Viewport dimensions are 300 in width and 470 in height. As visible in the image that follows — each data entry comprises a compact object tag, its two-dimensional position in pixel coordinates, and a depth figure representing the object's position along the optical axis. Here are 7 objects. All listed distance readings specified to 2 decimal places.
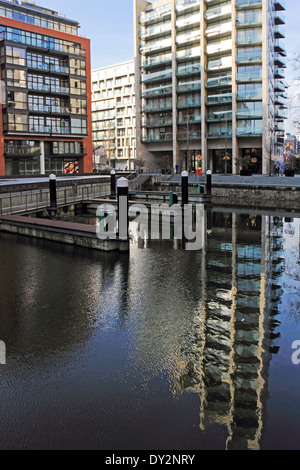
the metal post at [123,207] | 16.28
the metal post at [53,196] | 27.12
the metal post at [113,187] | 37.25
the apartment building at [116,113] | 101.50
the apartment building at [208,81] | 62.19
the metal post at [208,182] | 36.08
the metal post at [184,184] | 28.09
